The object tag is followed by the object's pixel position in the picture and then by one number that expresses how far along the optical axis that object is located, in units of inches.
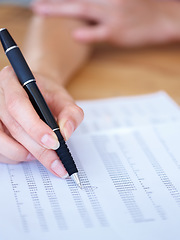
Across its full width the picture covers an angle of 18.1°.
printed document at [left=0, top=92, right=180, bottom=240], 15.6
